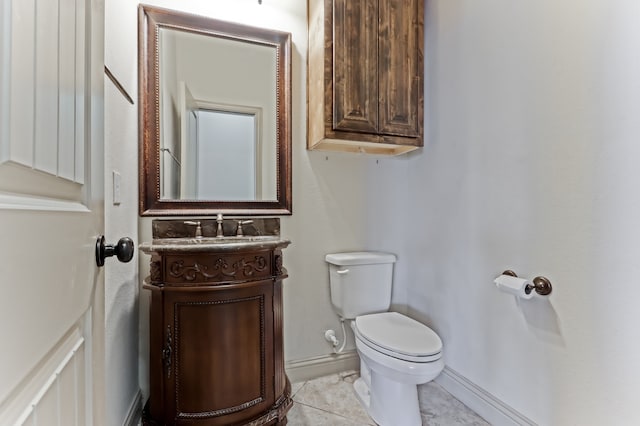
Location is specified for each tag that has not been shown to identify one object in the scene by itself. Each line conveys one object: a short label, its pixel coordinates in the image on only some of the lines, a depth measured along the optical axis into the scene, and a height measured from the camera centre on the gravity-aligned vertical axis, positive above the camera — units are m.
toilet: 1.37 -0.61
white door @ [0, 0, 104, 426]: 0.35 +0.00
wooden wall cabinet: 1.73 +0.79
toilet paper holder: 1.28 -0.31
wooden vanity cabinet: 1.28 -0.54
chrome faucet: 1.73 -0.09
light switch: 1.22 +0.09
